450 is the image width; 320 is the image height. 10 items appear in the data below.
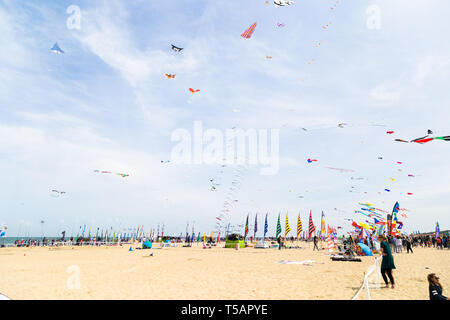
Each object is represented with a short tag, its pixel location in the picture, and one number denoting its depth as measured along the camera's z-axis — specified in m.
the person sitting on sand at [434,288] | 5.82
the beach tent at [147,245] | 34.81
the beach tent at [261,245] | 40.04
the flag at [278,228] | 49.62
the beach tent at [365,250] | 22.02
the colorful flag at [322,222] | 43.33
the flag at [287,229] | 45.22
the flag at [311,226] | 45.20
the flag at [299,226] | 44.93
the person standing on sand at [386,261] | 8.95
